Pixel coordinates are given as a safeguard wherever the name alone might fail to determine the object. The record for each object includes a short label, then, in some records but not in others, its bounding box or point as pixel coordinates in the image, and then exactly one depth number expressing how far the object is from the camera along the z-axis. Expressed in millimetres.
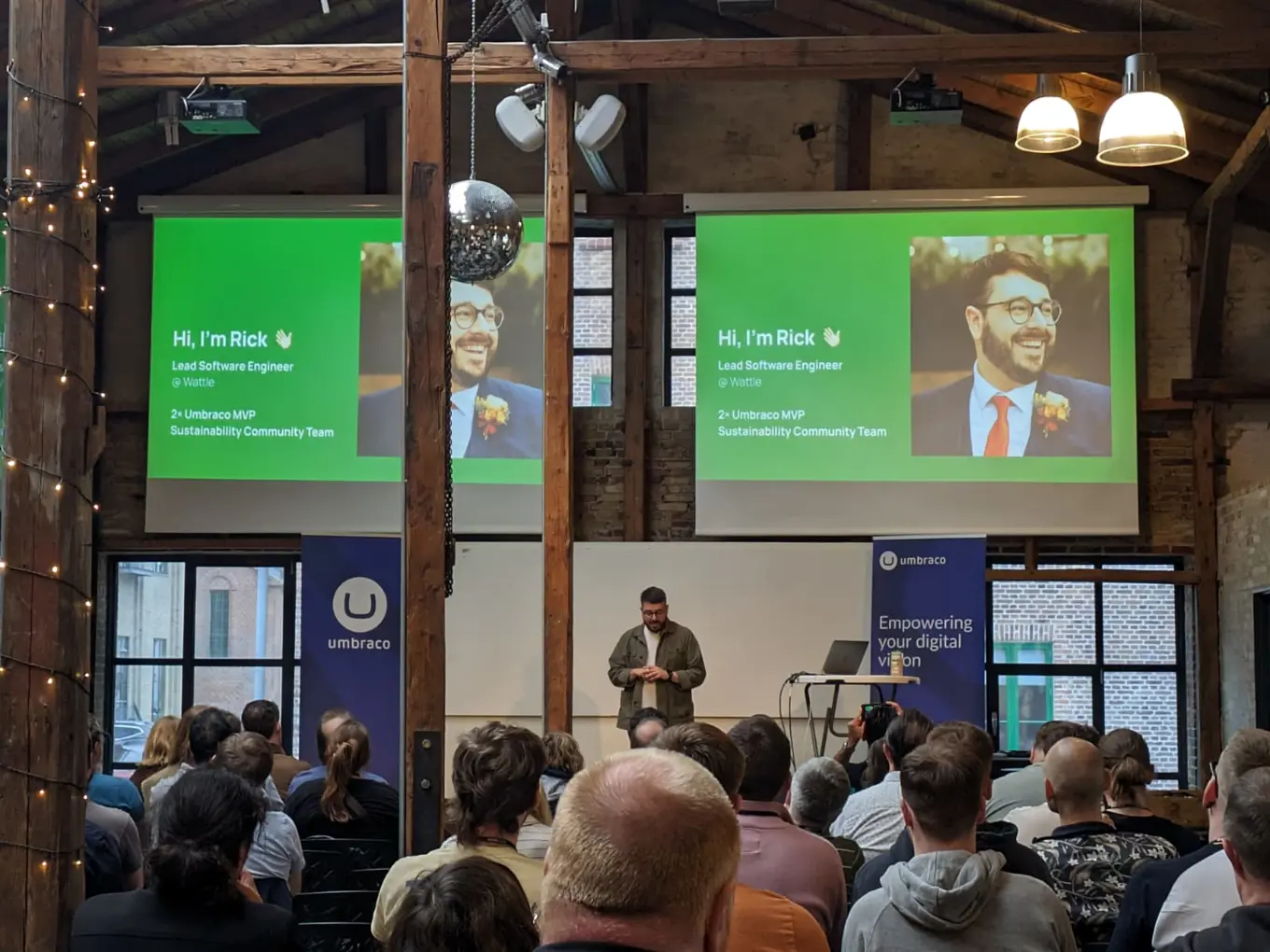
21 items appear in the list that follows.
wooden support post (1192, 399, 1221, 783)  11047
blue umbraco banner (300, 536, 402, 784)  10297
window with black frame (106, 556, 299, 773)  11586
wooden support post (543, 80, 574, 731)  7598
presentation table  9148
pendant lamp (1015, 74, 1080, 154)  6590
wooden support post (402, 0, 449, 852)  4645
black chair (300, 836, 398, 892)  4488
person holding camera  7965
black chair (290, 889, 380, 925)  4340
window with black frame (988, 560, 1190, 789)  11297
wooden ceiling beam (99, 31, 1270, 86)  7574
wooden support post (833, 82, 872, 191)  11516
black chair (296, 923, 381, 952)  4223
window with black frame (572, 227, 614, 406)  11656
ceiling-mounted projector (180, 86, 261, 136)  8992
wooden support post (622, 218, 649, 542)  11414
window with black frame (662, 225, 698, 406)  11656
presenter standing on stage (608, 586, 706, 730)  8859
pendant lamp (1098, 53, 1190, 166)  5711
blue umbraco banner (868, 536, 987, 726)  10273
